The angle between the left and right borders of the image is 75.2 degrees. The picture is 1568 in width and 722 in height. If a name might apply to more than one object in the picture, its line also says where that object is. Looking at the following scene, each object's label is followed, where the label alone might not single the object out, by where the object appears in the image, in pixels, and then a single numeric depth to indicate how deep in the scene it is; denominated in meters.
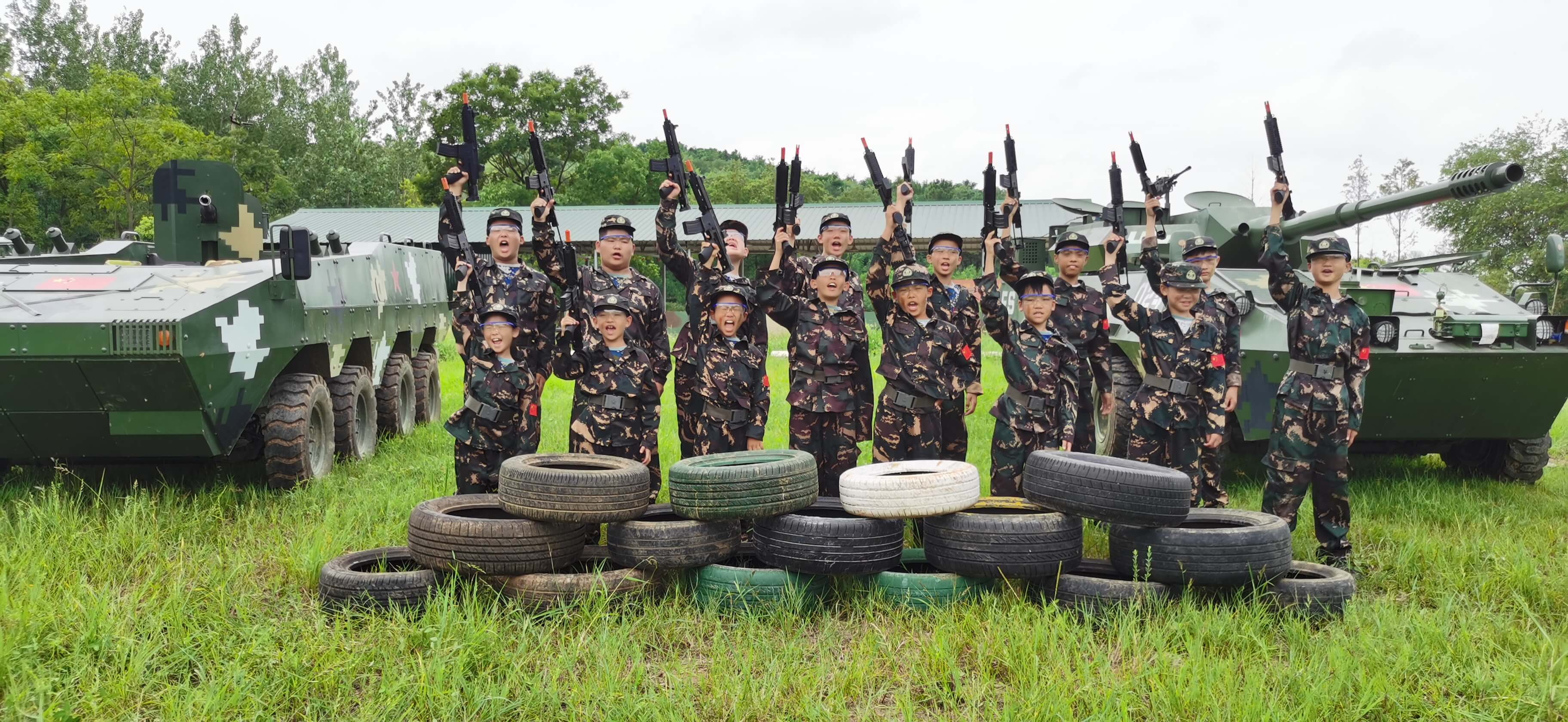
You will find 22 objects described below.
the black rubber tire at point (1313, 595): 4.16
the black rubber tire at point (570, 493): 4.12
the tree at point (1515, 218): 22.72
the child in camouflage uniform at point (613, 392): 5.28
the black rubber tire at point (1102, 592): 4.08
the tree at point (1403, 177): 27.33
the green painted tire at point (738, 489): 4.16
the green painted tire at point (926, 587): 4.23
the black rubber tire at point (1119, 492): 4.02
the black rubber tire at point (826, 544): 4.16
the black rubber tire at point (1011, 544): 4.13
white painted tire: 4.20
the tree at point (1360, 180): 27.56
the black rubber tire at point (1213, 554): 4.05
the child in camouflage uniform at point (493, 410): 5.38
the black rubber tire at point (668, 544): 4.21
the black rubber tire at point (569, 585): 4.13
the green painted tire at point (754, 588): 4.20
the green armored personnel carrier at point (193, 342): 5.29
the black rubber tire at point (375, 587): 4.18
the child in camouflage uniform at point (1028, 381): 5.64
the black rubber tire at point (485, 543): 4.11
